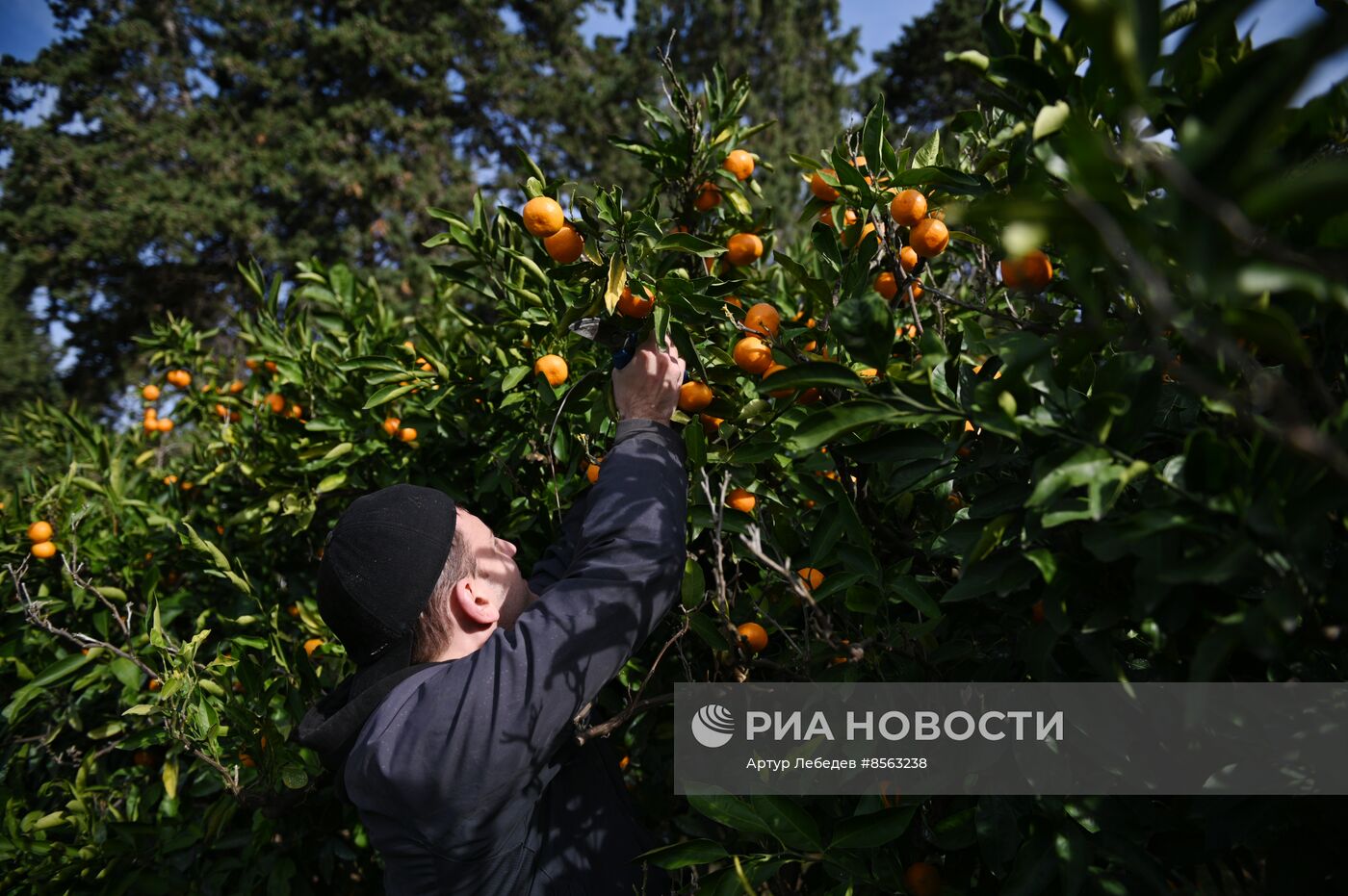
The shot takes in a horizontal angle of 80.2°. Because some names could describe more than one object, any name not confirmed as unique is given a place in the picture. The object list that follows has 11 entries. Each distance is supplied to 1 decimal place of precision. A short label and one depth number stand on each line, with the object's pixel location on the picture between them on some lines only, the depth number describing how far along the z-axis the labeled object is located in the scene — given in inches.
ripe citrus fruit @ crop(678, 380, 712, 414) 56.6
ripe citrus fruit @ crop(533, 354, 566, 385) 65.9
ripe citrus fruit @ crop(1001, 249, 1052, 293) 46.1
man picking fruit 44.8
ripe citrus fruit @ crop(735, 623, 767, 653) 54.0
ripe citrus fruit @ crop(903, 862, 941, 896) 44.7
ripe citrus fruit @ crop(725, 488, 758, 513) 57.2
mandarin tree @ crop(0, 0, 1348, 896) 28.3
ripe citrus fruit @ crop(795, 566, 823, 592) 55.0
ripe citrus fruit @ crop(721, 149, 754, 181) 70.4
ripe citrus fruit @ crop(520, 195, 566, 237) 52.2
